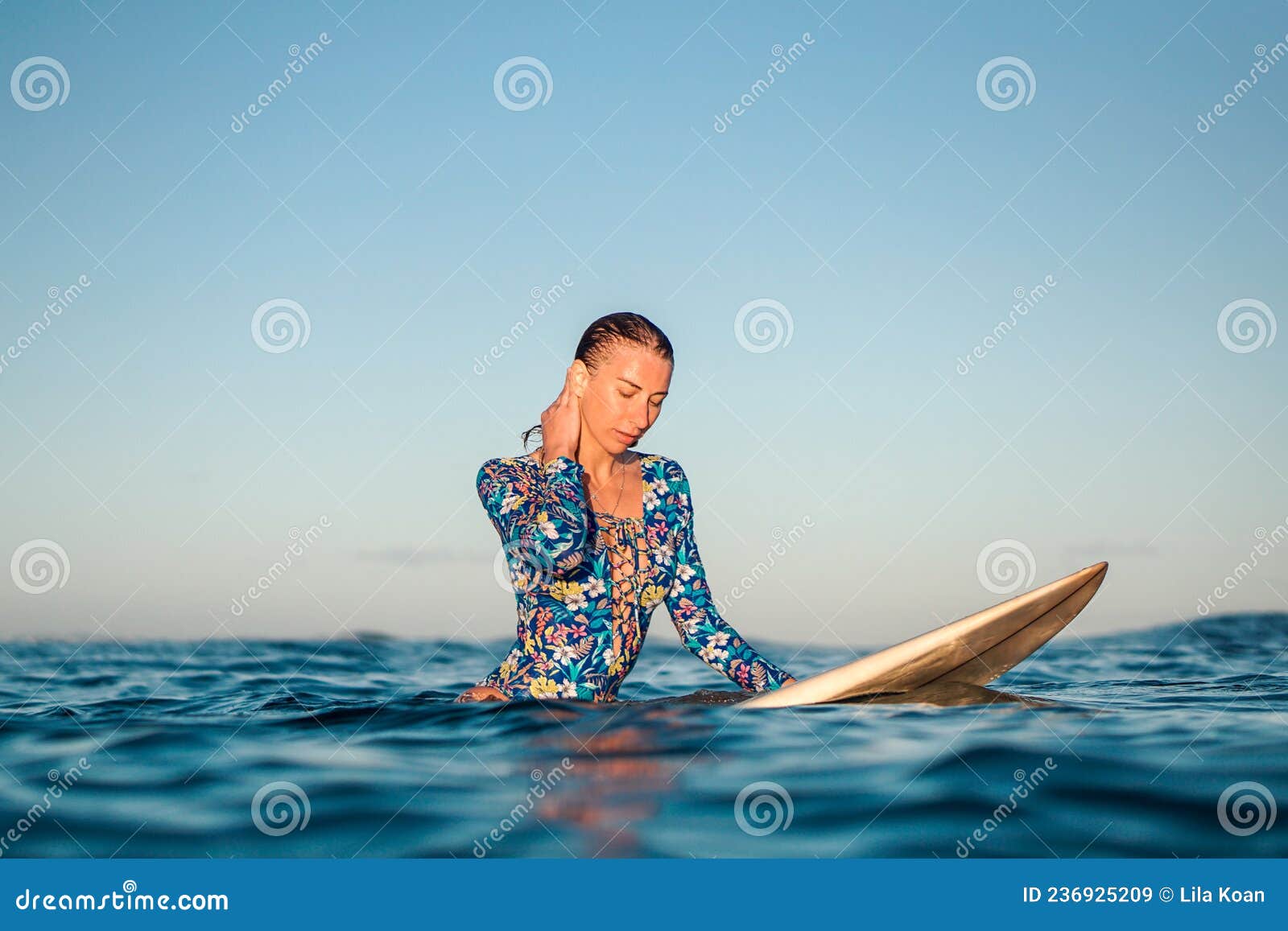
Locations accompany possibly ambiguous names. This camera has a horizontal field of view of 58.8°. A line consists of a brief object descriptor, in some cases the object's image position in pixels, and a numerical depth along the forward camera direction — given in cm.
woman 438
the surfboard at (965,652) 448
